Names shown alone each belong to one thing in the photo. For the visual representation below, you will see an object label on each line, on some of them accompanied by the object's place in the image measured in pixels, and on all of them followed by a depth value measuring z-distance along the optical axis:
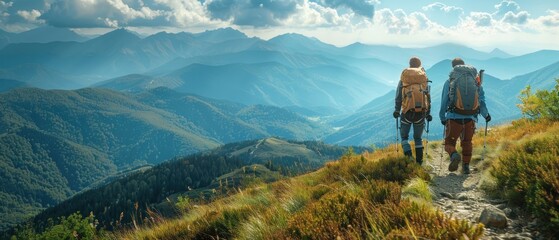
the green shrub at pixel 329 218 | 4.43
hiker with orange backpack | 10.82
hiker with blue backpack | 10.32
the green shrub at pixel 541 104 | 14.16
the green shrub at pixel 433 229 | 3.64
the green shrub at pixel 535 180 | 4.29
